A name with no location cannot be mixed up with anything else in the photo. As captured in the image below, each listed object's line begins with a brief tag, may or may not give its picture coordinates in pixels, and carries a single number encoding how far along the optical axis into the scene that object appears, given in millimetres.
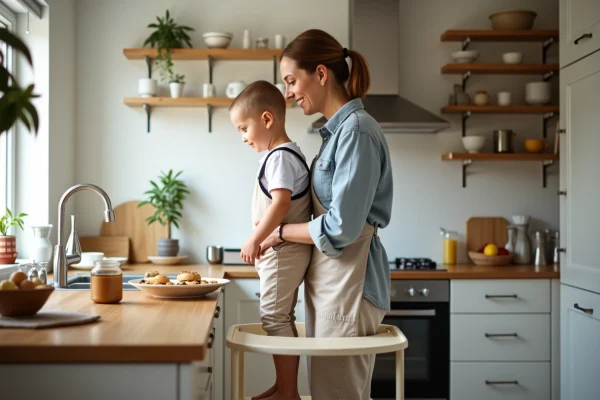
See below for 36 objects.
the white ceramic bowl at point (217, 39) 3955
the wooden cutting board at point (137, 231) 4113
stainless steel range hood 4035
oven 3590
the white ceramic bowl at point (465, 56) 4059
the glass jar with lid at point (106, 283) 2109
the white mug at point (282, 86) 3920
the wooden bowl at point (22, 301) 1698
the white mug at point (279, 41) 4021
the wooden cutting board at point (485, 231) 4191
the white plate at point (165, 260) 3883
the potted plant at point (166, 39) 3955
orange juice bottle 4074
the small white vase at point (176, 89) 3979
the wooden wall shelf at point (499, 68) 4016
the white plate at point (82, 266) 3488
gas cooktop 3781
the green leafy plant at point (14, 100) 1352
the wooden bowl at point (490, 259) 3938
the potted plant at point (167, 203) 3963
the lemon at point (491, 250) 3957
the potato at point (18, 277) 1736
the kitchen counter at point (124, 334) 1430
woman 1841
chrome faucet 2576
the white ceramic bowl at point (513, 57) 4051
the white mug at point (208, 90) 3969
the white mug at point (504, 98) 4082
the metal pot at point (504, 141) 4051
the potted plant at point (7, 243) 3084
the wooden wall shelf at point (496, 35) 4020
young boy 2033
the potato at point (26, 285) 1720
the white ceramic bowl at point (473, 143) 4016
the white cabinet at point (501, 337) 3623
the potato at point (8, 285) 1688
